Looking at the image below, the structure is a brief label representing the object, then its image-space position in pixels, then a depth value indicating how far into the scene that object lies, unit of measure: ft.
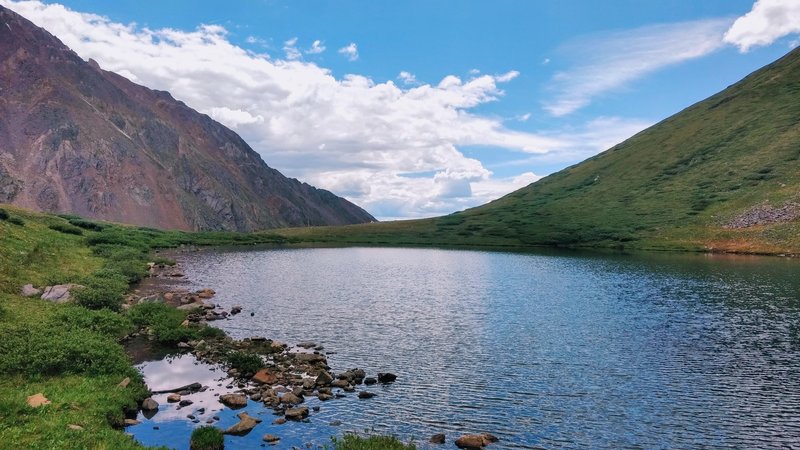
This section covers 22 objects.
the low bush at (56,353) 95.36
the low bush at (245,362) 117.50
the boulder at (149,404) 93.40
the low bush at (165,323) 142.89
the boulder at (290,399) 100.32
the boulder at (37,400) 79.94
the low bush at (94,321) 126.48
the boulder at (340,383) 110.65
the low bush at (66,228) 315.78
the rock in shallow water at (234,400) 97.91
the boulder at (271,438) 82.69
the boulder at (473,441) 82.89
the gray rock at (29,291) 146.08
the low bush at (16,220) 243.19
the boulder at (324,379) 111.04
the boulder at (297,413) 92.68
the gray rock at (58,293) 149.58
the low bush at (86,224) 405.08
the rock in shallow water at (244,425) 85.20
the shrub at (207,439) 77.92
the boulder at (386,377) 114.42
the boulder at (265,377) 111.96
